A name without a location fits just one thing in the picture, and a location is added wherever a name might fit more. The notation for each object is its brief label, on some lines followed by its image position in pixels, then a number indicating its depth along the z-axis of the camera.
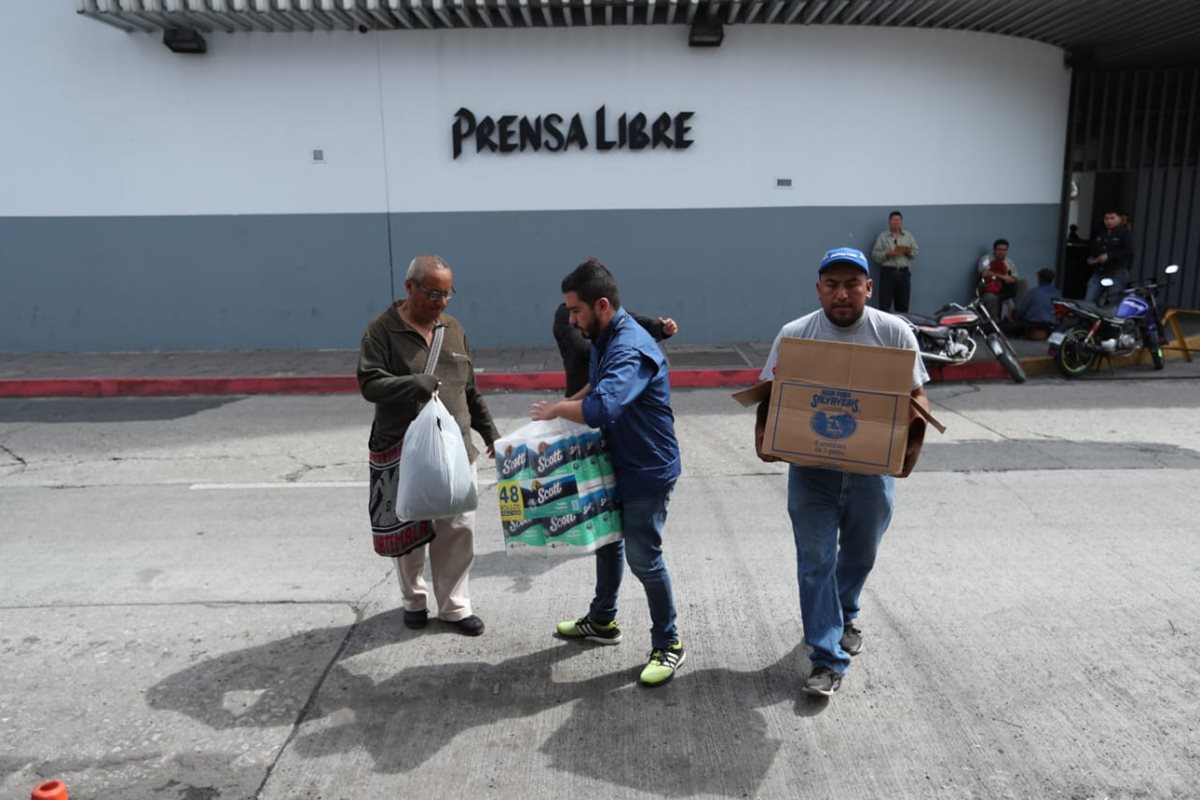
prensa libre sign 13.06
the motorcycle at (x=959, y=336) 10.91
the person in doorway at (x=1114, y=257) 12.83
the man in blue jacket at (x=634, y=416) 3.58
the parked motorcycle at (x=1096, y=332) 11.18
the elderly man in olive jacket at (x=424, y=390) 4.06
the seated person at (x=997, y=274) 13.51
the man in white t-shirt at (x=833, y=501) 3.59
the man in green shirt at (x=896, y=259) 13.09
